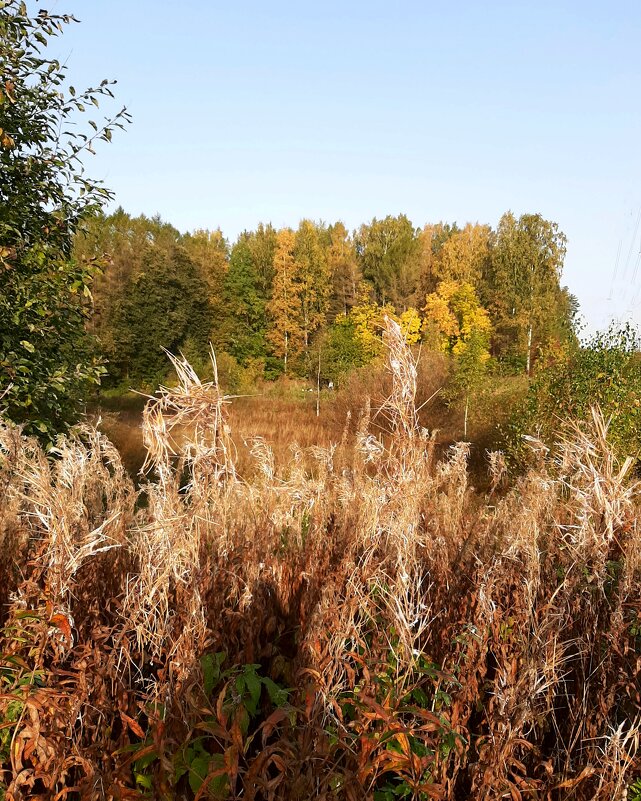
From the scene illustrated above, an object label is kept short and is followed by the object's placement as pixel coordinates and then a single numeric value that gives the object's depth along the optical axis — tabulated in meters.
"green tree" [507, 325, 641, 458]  10.41
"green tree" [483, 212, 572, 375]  35.34
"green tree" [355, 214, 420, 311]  42.19
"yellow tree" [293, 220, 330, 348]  39.19
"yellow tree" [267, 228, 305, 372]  38.72
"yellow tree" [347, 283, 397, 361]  31.97
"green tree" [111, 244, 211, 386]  35.28
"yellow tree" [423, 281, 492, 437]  37.59
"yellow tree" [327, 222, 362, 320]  41.88
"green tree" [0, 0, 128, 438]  5.20
